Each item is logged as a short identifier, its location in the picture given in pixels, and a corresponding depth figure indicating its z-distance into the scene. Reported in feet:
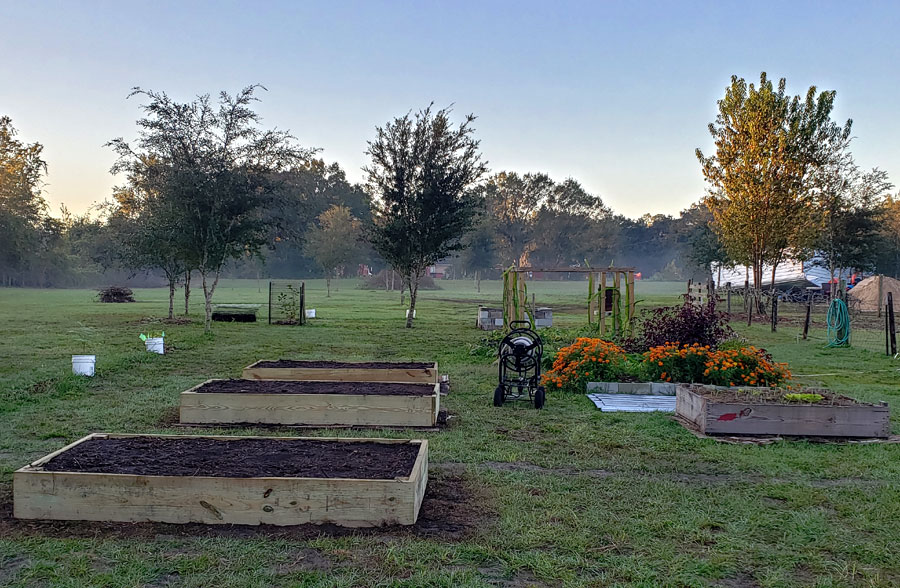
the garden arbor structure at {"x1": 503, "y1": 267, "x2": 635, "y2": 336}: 51.47
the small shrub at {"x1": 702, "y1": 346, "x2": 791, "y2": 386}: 28.58
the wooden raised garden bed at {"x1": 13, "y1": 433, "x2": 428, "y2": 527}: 13.83
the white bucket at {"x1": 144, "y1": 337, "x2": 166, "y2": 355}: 43.52
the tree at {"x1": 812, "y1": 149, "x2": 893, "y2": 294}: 109.60
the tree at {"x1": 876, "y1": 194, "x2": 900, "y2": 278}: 142.16
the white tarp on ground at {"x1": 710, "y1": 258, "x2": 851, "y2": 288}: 145.48
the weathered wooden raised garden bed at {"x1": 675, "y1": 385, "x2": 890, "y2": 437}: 22.17
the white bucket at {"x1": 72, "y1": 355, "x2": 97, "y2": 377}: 33.35
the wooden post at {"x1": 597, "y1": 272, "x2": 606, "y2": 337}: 52.18
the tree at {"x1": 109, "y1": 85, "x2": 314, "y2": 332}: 56.03
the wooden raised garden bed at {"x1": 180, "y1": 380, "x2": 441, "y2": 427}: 23.54
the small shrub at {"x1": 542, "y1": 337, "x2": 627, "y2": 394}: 31.76
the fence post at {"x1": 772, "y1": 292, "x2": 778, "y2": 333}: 69.15
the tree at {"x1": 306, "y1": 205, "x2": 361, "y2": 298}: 153.17
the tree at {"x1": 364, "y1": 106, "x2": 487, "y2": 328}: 72.64
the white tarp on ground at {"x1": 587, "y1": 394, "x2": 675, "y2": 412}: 27.27
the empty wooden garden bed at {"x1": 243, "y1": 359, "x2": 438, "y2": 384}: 29.30
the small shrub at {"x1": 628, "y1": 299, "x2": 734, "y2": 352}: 35.73
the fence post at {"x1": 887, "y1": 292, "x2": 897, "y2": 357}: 45.39
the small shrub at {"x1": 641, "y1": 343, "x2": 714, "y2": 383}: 31.27
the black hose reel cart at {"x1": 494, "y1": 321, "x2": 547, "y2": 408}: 27.76
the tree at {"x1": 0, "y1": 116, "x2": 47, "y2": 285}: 149.28
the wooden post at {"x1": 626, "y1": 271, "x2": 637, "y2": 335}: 48.33
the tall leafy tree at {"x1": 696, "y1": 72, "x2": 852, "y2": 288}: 94.68
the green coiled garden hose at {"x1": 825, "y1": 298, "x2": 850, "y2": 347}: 52.29
